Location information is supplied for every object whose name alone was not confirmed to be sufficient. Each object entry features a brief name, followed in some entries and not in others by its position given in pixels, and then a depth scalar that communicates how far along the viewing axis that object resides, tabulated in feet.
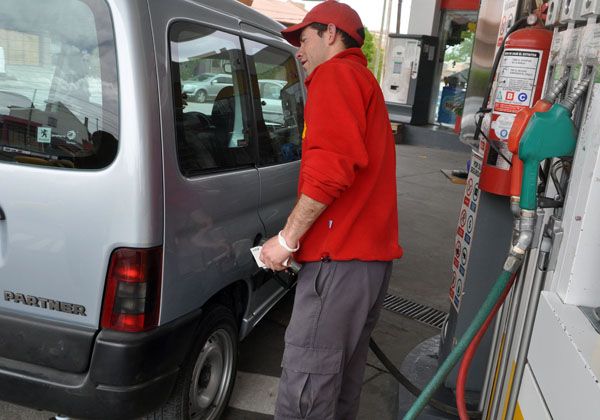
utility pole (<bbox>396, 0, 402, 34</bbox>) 47.86
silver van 6.47
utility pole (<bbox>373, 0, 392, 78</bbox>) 50.75
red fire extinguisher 7.54
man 6.24
